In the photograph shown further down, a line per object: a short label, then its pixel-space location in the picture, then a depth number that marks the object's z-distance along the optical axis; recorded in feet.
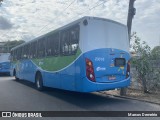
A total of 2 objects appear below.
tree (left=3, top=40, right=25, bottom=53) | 252.71
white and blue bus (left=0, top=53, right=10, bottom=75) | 98.48
